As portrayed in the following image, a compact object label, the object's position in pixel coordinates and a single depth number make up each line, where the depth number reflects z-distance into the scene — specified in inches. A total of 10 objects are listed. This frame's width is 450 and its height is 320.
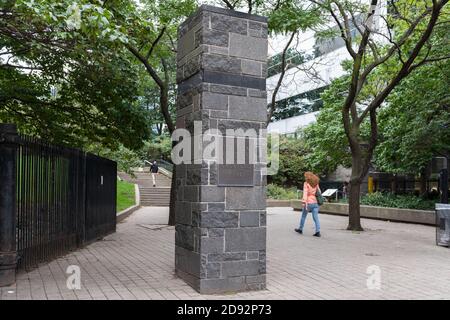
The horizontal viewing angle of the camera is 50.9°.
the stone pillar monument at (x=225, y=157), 264.2
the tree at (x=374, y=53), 520.7
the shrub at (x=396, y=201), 776.3
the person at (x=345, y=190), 1268.5
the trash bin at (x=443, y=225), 465.1
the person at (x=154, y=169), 1405.3
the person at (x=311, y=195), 536.7
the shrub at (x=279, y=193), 1317.7
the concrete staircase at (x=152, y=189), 1210.9
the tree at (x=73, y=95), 436.5
